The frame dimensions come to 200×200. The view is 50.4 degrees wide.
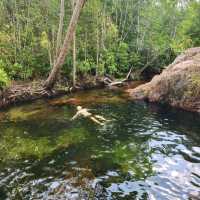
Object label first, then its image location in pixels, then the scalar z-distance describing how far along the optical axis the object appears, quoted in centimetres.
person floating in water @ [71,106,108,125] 1025
